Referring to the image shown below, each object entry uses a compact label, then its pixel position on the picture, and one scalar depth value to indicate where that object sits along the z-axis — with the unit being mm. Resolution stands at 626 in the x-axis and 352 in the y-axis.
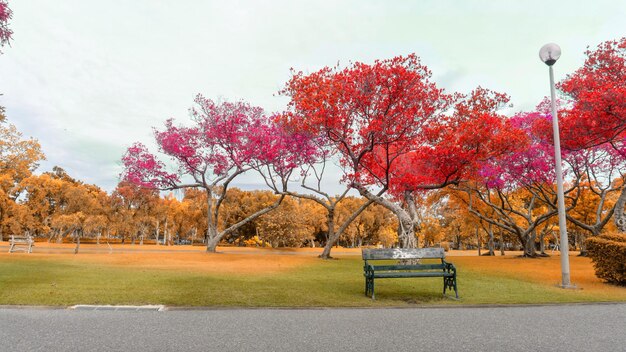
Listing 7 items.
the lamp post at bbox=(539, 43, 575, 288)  11023
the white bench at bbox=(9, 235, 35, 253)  21669
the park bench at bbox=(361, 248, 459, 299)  8703
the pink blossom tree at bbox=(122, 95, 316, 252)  24469
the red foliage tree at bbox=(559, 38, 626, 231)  16141
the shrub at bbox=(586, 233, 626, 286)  11133
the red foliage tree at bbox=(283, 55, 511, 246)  16375
